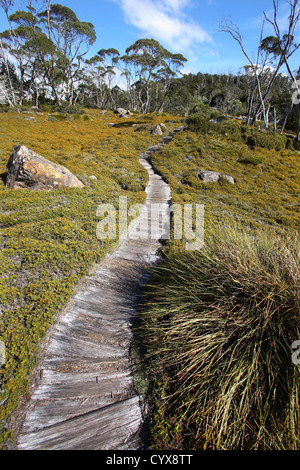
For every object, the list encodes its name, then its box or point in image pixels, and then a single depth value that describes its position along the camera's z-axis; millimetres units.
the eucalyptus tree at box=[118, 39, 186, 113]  44875
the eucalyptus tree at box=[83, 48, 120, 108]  54469
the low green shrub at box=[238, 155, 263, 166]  17859
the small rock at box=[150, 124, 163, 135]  25644
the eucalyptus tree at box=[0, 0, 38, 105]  37781
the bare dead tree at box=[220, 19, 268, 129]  24767
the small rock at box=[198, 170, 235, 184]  14891
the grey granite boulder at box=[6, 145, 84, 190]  8890
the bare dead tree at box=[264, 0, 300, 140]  21609
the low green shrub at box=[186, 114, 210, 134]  23406
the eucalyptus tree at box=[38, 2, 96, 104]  40125
